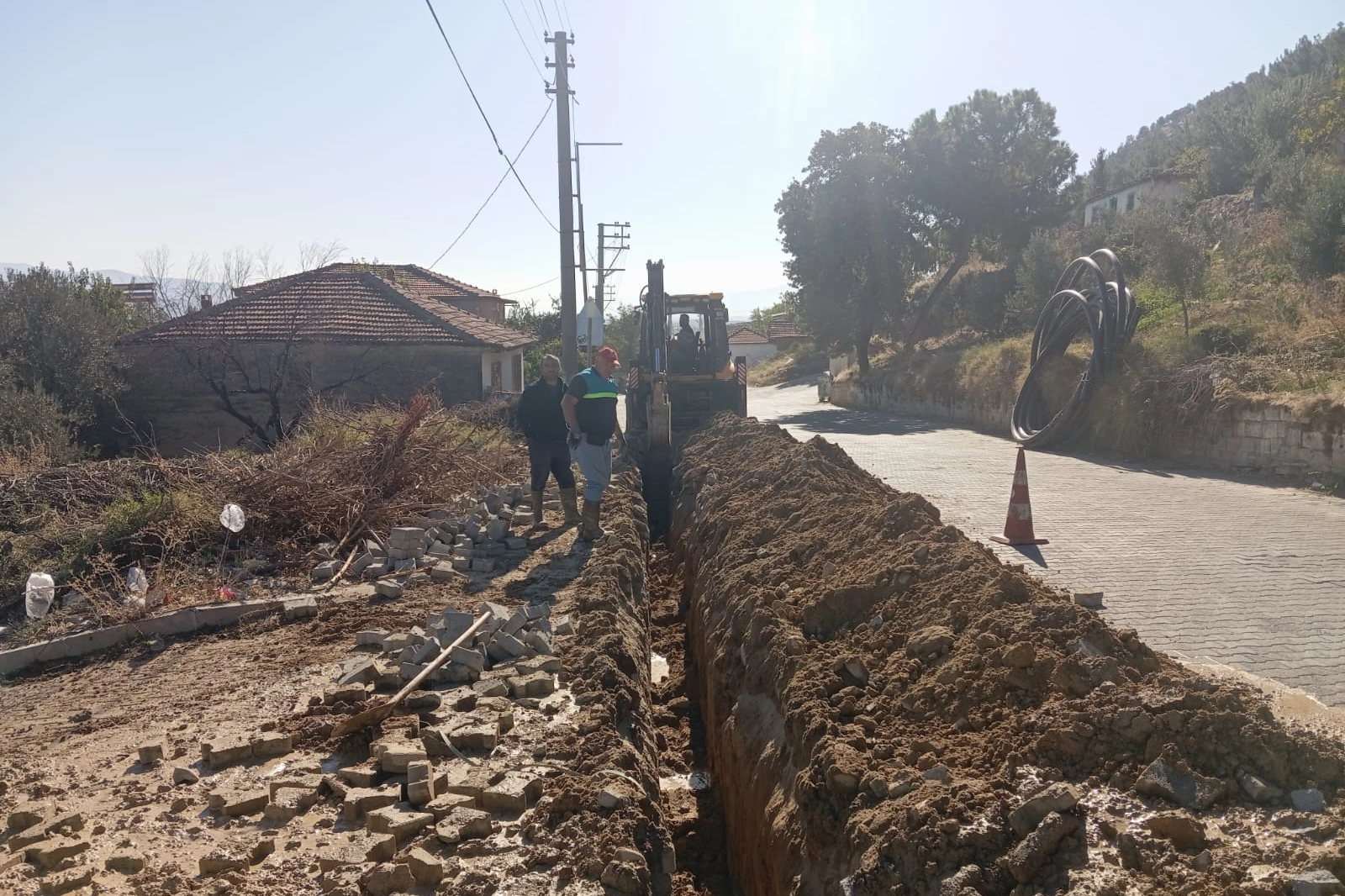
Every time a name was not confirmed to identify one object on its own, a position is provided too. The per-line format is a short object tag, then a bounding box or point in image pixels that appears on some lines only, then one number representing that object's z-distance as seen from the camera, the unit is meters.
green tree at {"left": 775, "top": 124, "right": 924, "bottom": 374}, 32.91
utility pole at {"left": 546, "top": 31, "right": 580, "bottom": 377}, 18.05
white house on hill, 34.97
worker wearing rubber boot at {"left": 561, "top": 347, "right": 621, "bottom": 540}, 9.19
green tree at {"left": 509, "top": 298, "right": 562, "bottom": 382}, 39.22
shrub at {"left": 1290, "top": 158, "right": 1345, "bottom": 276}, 15.80
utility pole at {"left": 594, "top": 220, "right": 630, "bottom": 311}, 37.00
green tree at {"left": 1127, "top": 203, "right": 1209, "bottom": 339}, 16.88
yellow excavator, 16.55
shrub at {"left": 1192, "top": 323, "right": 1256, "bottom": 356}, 14.57
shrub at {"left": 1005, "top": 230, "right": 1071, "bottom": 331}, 25.41
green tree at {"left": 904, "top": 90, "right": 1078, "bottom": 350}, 33.53
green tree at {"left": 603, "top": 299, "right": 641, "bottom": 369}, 55.38
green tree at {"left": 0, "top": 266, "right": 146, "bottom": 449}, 16.78
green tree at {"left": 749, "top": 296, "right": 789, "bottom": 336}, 75.88
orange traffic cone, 8.49
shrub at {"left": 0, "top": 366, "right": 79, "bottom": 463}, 14.17
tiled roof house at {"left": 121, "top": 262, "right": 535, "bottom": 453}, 19.22
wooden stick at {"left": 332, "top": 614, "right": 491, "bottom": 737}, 4.89
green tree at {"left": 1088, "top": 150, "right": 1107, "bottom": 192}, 50.53
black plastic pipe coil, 15.53
